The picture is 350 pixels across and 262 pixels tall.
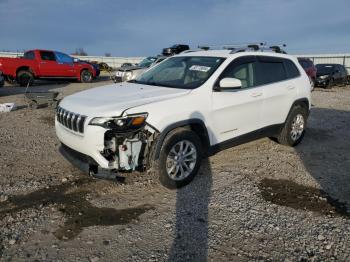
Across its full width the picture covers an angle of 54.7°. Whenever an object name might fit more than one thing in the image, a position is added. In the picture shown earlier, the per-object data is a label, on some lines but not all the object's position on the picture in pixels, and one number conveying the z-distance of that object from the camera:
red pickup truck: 15.79
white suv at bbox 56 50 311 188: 4.00
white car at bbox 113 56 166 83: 15.77
